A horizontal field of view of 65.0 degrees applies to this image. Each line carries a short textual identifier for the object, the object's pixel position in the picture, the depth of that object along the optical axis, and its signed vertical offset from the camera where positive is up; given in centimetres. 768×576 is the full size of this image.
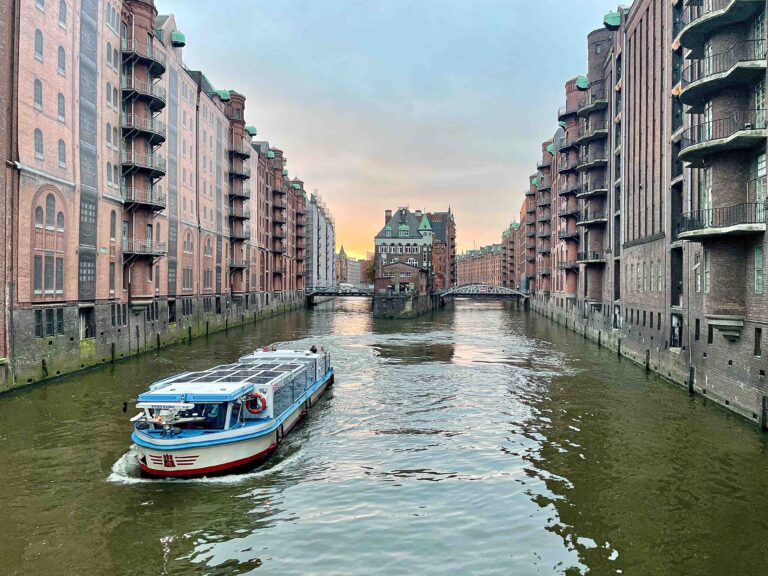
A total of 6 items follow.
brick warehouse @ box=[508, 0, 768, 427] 2445 +597
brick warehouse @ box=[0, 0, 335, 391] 3178 +737
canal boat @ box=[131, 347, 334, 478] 1855 -450
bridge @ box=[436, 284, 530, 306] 12612 -34
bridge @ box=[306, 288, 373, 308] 12594 -43
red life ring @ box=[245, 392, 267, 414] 2166 -411
